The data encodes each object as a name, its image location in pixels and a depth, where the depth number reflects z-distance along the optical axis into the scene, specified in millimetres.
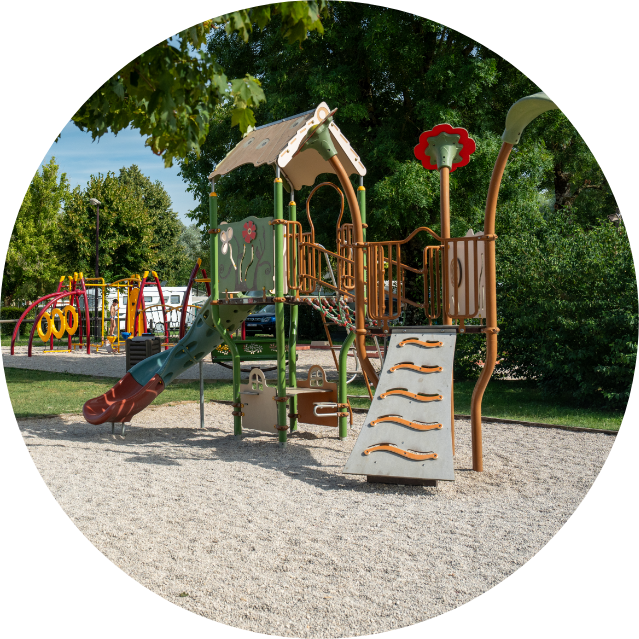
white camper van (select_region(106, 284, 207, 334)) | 35909
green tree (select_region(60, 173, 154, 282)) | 35656
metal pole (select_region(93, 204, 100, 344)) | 29616
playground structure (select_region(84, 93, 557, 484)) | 6258
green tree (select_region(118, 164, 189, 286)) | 49781
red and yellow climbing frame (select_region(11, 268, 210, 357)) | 21367
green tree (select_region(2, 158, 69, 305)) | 32844
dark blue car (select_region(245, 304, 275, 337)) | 28781
